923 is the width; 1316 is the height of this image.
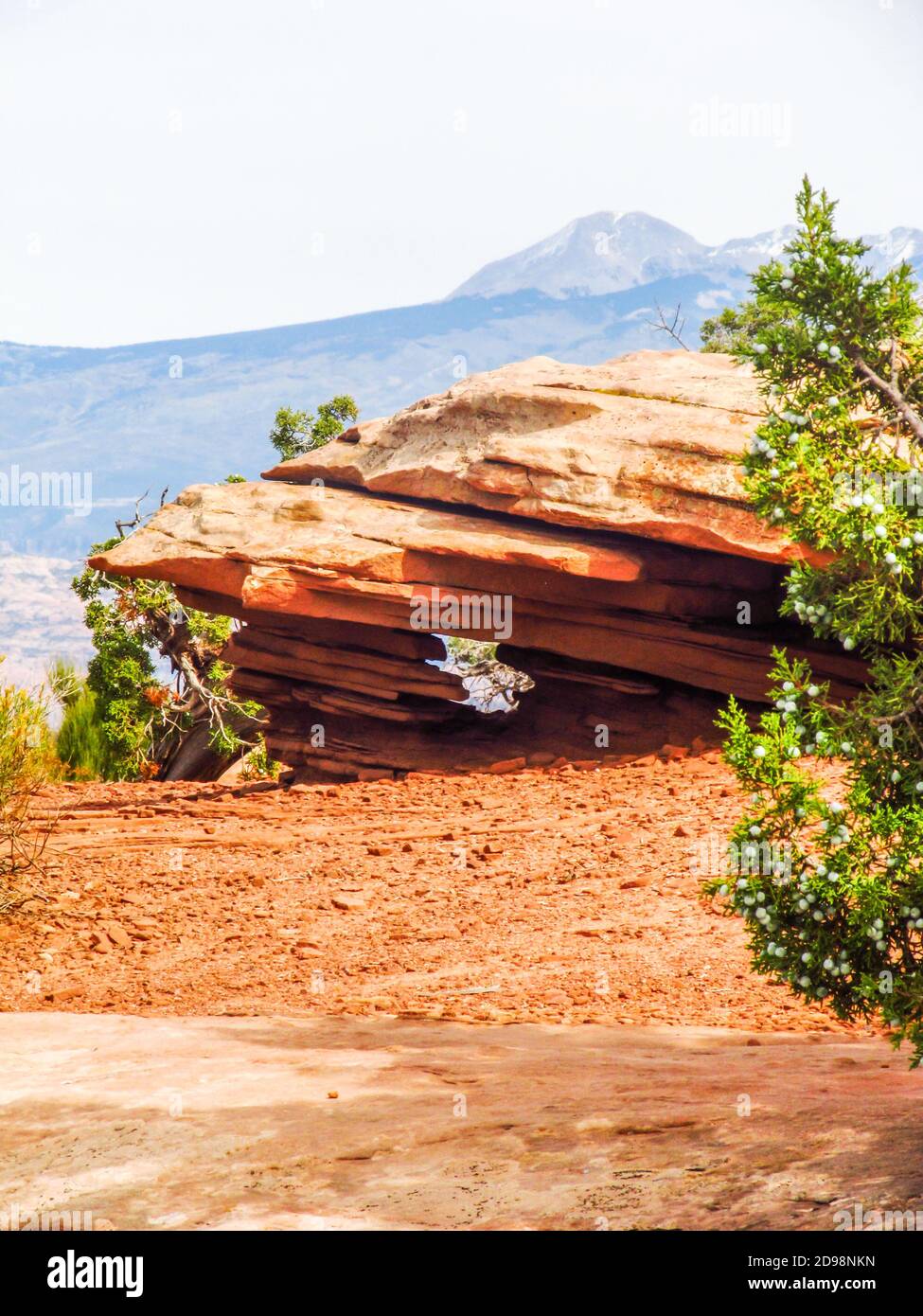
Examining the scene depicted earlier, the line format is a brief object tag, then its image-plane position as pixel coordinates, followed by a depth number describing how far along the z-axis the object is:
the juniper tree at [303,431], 22.80
